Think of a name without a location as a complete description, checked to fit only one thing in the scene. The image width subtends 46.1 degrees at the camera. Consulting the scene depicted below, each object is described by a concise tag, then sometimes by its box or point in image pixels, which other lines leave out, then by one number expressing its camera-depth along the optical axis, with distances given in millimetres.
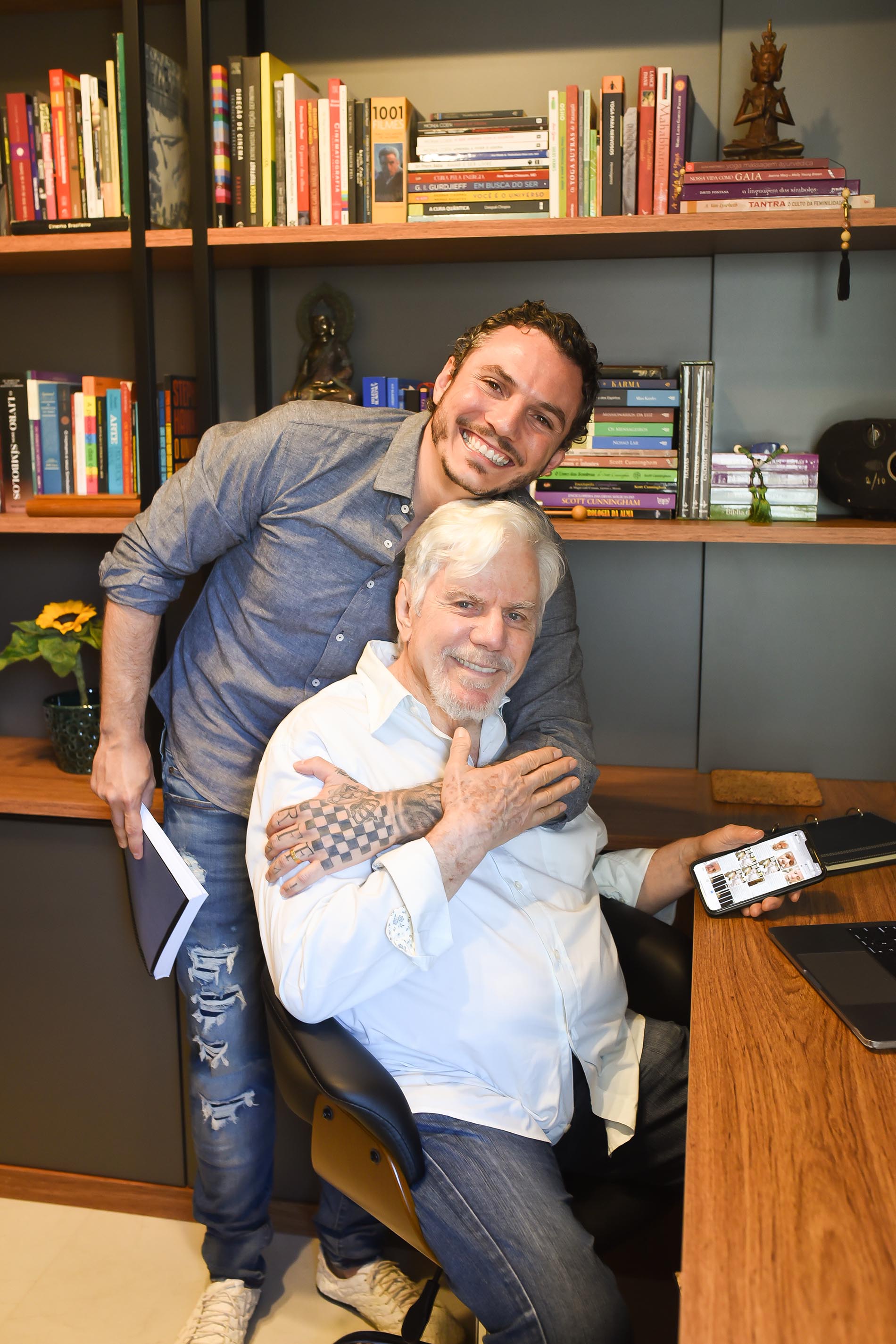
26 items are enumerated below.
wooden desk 816
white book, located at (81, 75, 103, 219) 2174
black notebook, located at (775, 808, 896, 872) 1587
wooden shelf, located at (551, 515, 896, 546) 1992
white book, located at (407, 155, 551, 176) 2047
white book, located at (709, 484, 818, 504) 2193
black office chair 1305
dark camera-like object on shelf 2141
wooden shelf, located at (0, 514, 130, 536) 2180
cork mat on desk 2207
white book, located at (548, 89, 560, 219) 2045
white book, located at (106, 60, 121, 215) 2164
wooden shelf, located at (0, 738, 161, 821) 2111
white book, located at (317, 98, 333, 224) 2111
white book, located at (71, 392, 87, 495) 2307
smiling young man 1642
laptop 1202
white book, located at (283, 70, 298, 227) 2121
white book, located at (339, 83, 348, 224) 2107
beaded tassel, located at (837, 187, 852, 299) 1966
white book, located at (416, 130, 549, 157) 2043
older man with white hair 1313
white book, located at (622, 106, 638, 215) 2043
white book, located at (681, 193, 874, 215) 1936
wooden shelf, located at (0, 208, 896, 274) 1965
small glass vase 2266
